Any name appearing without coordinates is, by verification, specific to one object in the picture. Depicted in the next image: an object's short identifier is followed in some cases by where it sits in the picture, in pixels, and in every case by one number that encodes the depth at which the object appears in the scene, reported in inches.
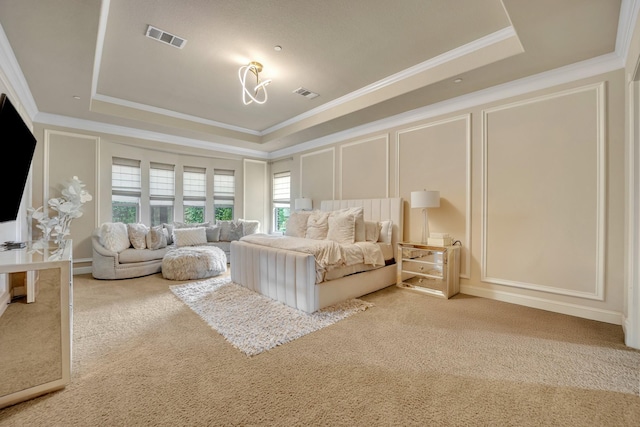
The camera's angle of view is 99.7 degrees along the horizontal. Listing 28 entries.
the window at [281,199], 261.0
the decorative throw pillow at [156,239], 182.5
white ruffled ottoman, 163.9
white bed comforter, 116.3
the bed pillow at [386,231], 159.6
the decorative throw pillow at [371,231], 157.6
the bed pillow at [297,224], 176.2
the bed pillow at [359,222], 153.9
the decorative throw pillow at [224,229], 228.5
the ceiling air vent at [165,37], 100.8
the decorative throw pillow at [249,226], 233.9
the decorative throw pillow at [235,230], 229.8
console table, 61.4
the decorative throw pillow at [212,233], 222.1
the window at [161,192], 214.4
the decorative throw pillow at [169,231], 200.1
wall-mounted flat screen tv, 83.3
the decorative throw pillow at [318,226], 161.9
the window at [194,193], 231.5
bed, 113.2
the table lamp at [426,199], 138.5
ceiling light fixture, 121.9
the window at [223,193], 247.4
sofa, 164.6
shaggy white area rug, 89.5
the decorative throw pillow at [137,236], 177.0
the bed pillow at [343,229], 149.2
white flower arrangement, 126.8
